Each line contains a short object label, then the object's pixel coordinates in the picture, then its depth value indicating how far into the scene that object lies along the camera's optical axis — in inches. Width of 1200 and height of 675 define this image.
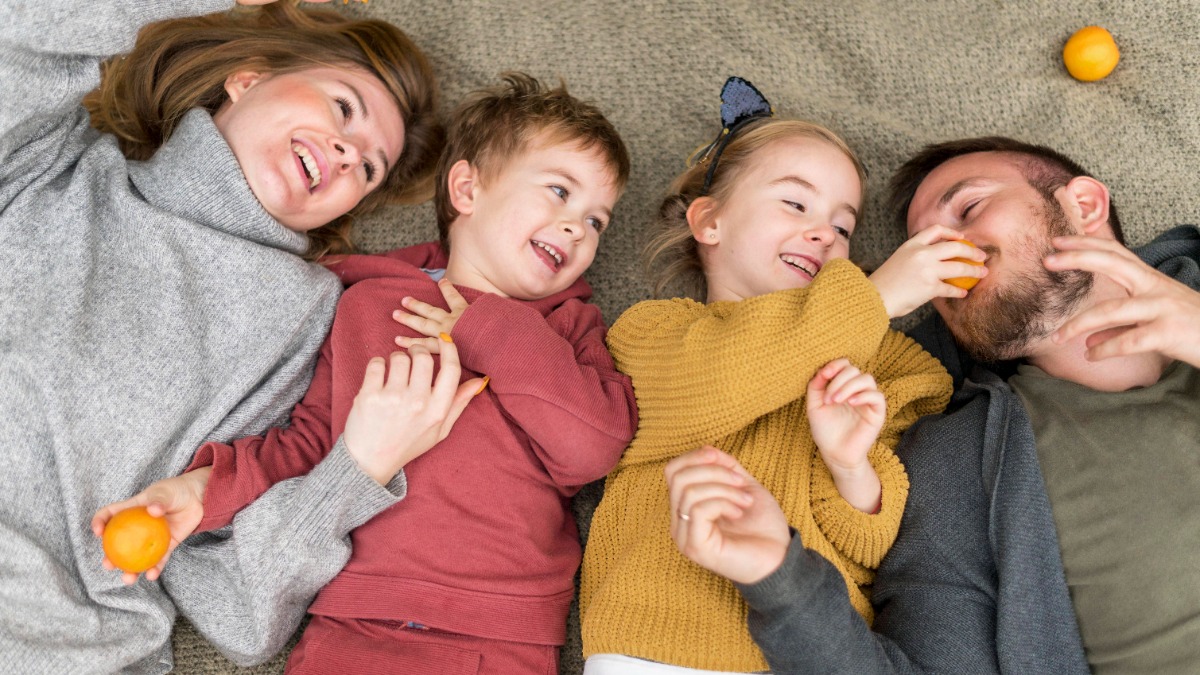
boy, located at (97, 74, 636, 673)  65.8
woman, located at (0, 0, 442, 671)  63.5
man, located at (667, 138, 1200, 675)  55.7
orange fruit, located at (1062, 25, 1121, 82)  89.7
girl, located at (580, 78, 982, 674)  62.7
